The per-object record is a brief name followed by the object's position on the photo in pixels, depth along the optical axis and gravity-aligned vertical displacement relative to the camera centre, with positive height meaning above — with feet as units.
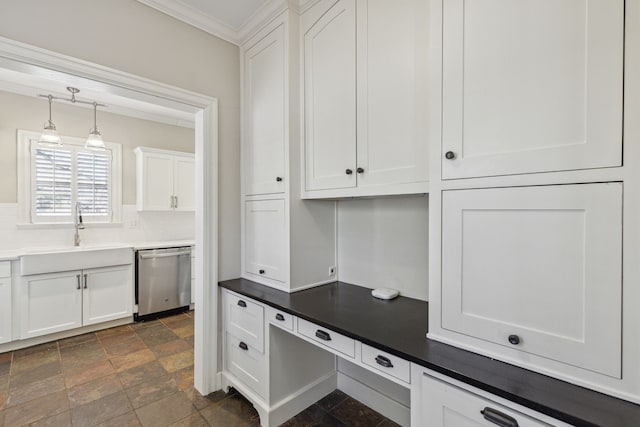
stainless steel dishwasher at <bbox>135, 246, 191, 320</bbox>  11.57 -2.88
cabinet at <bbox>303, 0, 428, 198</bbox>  4.54 +1.93
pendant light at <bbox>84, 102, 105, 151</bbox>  10.25 +2.39
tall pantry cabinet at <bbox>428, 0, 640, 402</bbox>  2.68 +0.26
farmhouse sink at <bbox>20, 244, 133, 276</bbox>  9.29 -1.66
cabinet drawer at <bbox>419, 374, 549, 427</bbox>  2.91 -2.11
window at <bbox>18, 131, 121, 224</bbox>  10.64 +1.07
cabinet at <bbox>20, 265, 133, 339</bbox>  9.44 -3.10
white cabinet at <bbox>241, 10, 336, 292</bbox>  6.21 +0.64
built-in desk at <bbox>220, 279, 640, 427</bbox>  2.60 -1.72
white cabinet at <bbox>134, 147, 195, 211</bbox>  12.51 +1.29
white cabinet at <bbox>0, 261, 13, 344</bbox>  8.95 -2.84
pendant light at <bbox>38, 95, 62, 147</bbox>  9.86 +2.47
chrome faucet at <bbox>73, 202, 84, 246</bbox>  11.35 -0.57
